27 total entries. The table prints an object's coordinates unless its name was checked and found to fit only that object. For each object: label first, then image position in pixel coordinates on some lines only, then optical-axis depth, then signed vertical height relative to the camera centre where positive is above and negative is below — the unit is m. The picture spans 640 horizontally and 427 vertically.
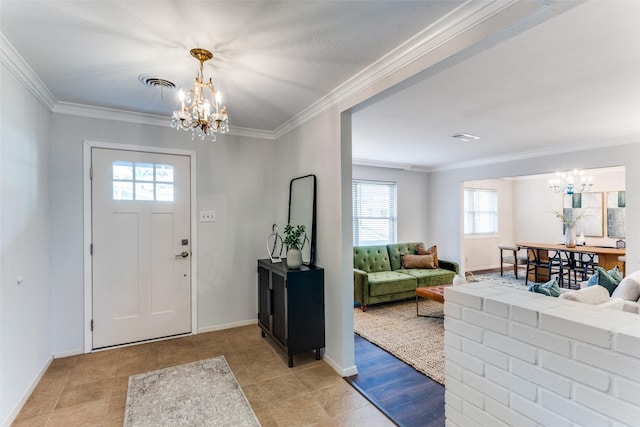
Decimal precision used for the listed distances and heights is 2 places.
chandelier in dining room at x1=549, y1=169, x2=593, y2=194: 6.17 +0.66
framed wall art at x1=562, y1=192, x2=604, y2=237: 7.06 +0.07
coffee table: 3.76 -0.99
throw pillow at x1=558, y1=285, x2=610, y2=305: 2.21 -0.60
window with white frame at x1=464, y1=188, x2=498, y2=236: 7.70 +0.08
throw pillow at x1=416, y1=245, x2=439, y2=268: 5.59 -0.69
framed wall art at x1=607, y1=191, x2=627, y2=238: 6.75 +0.00
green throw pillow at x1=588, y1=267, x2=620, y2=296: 2.96 -0.65
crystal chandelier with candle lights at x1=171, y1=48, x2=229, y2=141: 2.06 +0.69
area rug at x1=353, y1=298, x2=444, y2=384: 2.95 -1.39
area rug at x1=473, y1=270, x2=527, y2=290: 6.42 -1.43
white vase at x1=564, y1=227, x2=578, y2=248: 5.87 -0.46
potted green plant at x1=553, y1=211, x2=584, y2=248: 5.88 -0.46
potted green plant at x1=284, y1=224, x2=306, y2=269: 2.99 -0.32
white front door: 3.20 -0.33
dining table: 5.34 -0.79
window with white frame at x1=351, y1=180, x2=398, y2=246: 6.07 +0.05
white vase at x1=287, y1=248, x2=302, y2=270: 2.99 -0.43
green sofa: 4.52 -0.97
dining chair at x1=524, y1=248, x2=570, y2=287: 6.07 -1.02
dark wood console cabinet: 2.82 -0.88
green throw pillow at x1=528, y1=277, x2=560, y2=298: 2.28 -0.56
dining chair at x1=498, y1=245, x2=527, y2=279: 6.73 -0.97
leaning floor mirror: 3.16 +0.07
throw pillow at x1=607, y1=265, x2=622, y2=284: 3.04 -0.61
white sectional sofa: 2.08 -0.61
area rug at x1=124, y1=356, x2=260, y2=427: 2.10 -1.38
